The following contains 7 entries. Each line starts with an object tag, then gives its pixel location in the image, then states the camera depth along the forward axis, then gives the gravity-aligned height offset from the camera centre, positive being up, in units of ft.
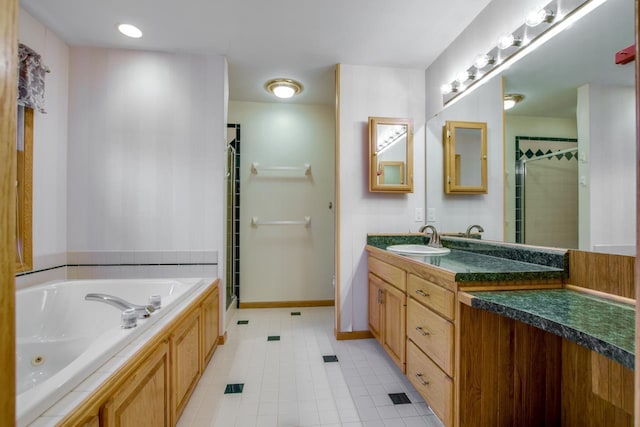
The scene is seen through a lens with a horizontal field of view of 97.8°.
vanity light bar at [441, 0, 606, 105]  4.18 +3.14
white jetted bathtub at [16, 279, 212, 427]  4.57 -1.99
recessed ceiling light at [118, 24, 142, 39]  6.48 +4.39
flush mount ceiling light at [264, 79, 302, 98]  9.02 +4.26
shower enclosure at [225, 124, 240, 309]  9.68 +0.25
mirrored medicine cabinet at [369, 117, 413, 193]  7.78 +1.72
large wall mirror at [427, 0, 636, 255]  3.42 +1.10
